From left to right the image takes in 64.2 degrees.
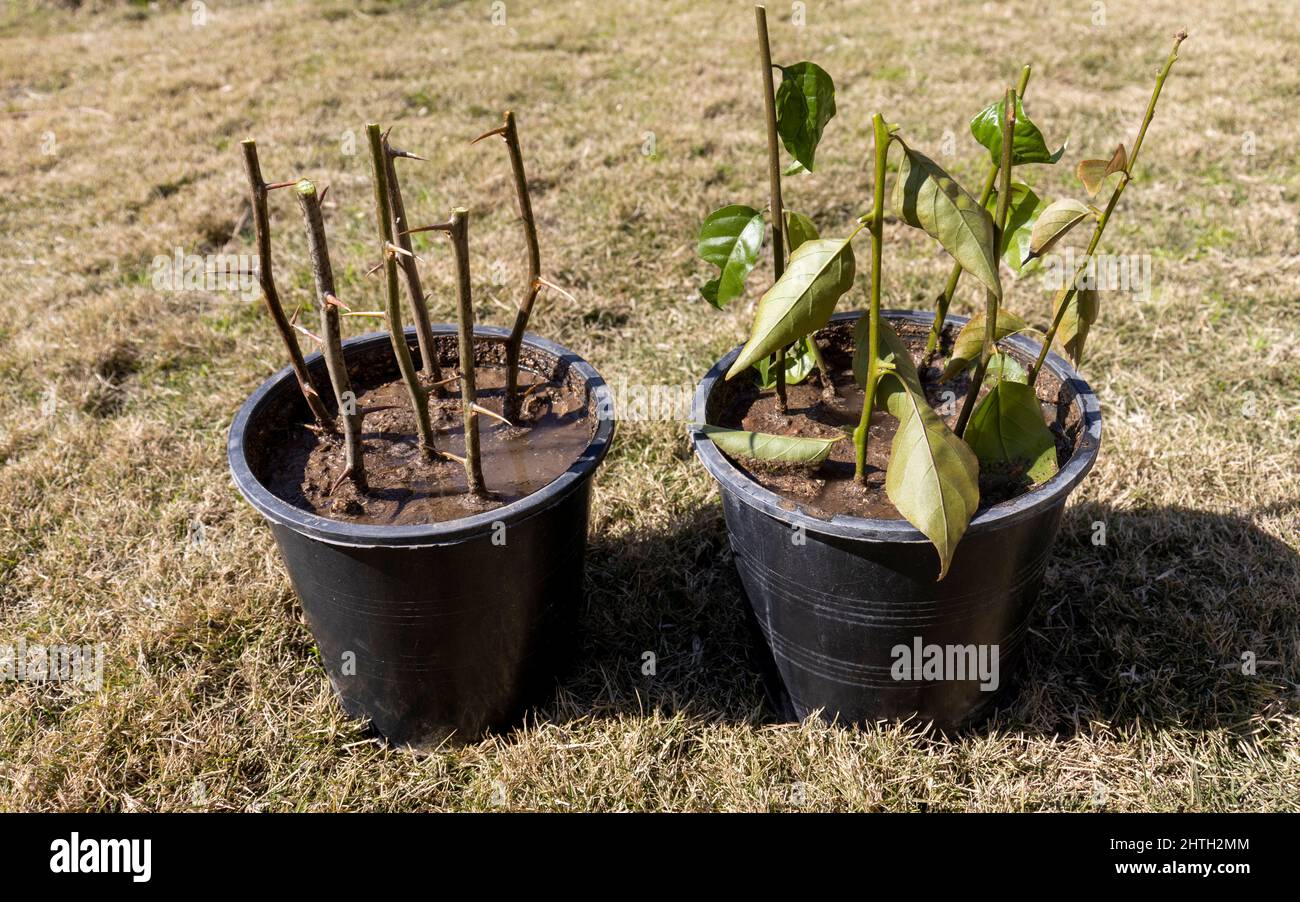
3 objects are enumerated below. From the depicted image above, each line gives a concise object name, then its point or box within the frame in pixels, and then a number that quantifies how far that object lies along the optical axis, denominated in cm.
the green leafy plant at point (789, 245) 55
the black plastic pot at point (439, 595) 61
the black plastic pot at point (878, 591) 60
